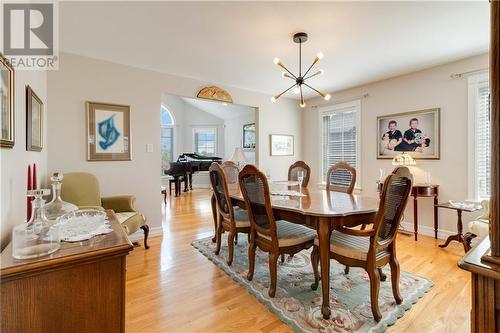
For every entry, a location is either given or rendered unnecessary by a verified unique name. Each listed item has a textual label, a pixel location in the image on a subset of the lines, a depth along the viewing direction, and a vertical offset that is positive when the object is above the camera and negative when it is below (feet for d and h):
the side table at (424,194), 11.21 -1.34
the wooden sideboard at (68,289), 2.81 -1.57
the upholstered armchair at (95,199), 9.10 -1.37
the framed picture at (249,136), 25.71 +3.11
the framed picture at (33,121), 5.48 +1.09
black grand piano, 23.66 -0.25
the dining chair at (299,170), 11.53 -0.31
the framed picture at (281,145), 16.90 +1.43
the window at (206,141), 29.99 +2.93
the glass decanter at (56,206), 3.93 -0.71
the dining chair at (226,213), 8.19 -1.76
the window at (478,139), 10.39 +1.12
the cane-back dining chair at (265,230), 6.60 -1.96
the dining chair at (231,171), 12.54 -0.33
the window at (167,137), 28.22 +3.25
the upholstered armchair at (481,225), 8.43 -2.11
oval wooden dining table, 5.90 -1.22
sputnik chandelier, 8.40 +4.44
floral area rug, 5.63 -3.59
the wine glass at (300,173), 11.69 -0.40
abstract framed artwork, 10.43 +1.44
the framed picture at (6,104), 3.63 +0.95
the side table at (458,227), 9.67 -2.56
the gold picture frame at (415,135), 11.74 +1.53
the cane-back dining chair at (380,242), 5.51 -1.93
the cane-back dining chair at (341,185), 9.80 -0.74
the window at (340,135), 15.24 +2.02
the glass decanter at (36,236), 3.10 -0.94
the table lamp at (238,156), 16.78 +0.60
